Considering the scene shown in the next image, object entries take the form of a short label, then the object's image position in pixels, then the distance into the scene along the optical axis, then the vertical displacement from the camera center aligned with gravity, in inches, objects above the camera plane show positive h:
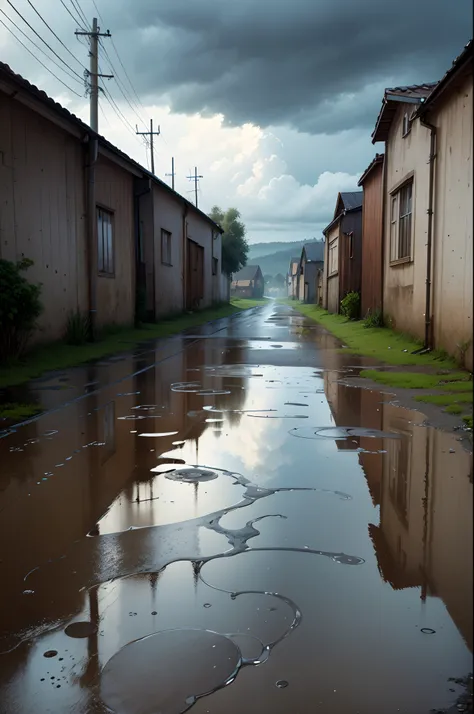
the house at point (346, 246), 970.1 +85.4
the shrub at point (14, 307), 356.5 -3.0
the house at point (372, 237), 662.5 +71.7
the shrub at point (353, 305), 837.2 -7.4
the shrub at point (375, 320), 633.0 -20.8
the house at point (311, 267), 2273.1 +118.2
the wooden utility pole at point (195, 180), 2352.4 +450.4
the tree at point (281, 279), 7566.4 +248.9
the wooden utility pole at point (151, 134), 1635.1 +432.3
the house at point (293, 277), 3321.9 +131.2
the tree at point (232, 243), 1834.4 +172.4
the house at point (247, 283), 4022.1 +110.2
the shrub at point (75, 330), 506.6 -23.8
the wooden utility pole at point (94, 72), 842.8 +310.3
